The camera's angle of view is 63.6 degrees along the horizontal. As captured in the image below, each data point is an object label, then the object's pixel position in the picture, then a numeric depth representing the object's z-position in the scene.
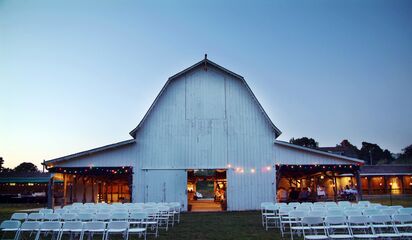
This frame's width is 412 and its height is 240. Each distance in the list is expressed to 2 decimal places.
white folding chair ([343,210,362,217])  9.32
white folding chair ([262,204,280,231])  11.59
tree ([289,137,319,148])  76.25
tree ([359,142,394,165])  87.81
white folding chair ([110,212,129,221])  9.39
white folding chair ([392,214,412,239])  7.94
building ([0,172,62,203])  38.69
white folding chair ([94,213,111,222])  9.09
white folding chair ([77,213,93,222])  9.39
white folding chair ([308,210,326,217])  8.62
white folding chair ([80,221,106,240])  7.42
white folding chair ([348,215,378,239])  7.94
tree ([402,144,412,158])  87.81
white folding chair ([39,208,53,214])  10.46
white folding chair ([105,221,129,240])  7.61
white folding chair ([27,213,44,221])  9.56
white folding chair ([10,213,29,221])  9.38
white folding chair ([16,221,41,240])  7.84
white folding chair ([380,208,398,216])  8.77
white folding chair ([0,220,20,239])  7.75
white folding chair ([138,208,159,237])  10.66
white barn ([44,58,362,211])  19.03
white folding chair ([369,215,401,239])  7.79
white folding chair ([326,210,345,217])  8.88
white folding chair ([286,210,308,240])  9.12
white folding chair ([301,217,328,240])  7.88
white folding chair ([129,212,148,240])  9.41
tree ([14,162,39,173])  86.36
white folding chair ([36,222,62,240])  7.67
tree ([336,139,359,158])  53.16
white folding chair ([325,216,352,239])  7.88
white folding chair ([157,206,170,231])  11.80
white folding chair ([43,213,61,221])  9.25
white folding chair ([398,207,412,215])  9.08
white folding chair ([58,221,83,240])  7.44
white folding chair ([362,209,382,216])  8.89
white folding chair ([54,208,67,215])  10.55
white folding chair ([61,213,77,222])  9.30
